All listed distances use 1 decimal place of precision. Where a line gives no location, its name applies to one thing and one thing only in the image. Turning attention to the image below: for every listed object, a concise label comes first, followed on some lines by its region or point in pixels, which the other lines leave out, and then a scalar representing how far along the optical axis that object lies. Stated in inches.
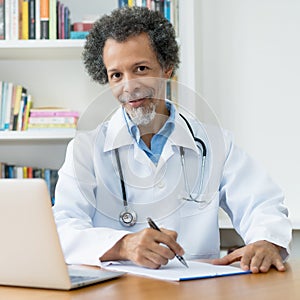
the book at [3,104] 119.9
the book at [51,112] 118.6
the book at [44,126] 118.2
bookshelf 126.7
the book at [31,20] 118.3
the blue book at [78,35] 118.2
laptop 45.5
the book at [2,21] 118.5
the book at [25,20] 118.3
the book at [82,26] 119.1
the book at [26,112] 119.7
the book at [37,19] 118.2
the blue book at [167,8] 117.7
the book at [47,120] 118.4
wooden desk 44.7
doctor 58.7
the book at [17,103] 120.0
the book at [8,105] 119.7
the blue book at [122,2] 118.4
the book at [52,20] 117.9
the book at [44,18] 118.1
